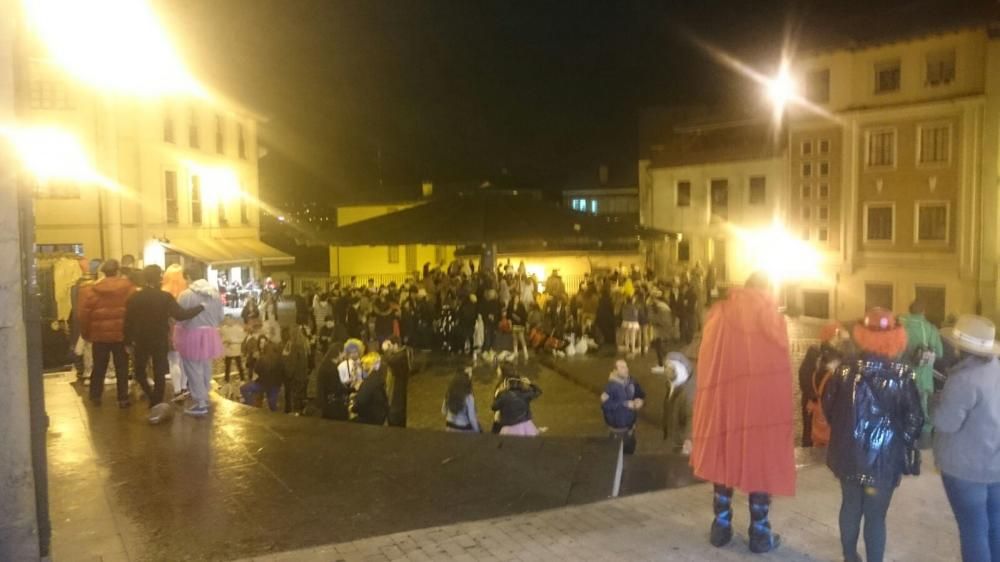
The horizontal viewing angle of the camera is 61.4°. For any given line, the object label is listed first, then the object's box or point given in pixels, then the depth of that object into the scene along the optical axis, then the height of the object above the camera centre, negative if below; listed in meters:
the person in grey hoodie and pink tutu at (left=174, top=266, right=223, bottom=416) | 9.08 -0.88
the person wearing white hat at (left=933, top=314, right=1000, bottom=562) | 4.76 -1.05
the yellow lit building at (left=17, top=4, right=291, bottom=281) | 26.23 +2.72
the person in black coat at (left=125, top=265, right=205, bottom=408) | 8.91 -0.70
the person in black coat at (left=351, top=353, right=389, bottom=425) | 9.26 -1.59
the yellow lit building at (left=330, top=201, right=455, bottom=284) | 42.06 -0.24
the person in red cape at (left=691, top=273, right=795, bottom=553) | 5.46 -1.05
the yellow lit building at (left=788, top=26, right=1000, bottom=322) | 27.31 +2.73
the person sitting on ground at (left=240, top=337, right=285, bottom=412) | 11.69 -1.68
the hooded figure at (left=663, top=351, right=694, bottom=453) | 8.98 -1.67
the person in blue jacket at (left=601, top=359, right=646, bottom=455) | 8.83 -1.59
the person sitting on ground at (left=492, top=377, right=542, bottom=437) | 8.58 -1.59
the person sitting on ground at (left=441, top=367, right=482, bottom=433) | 8.95 -1.62
